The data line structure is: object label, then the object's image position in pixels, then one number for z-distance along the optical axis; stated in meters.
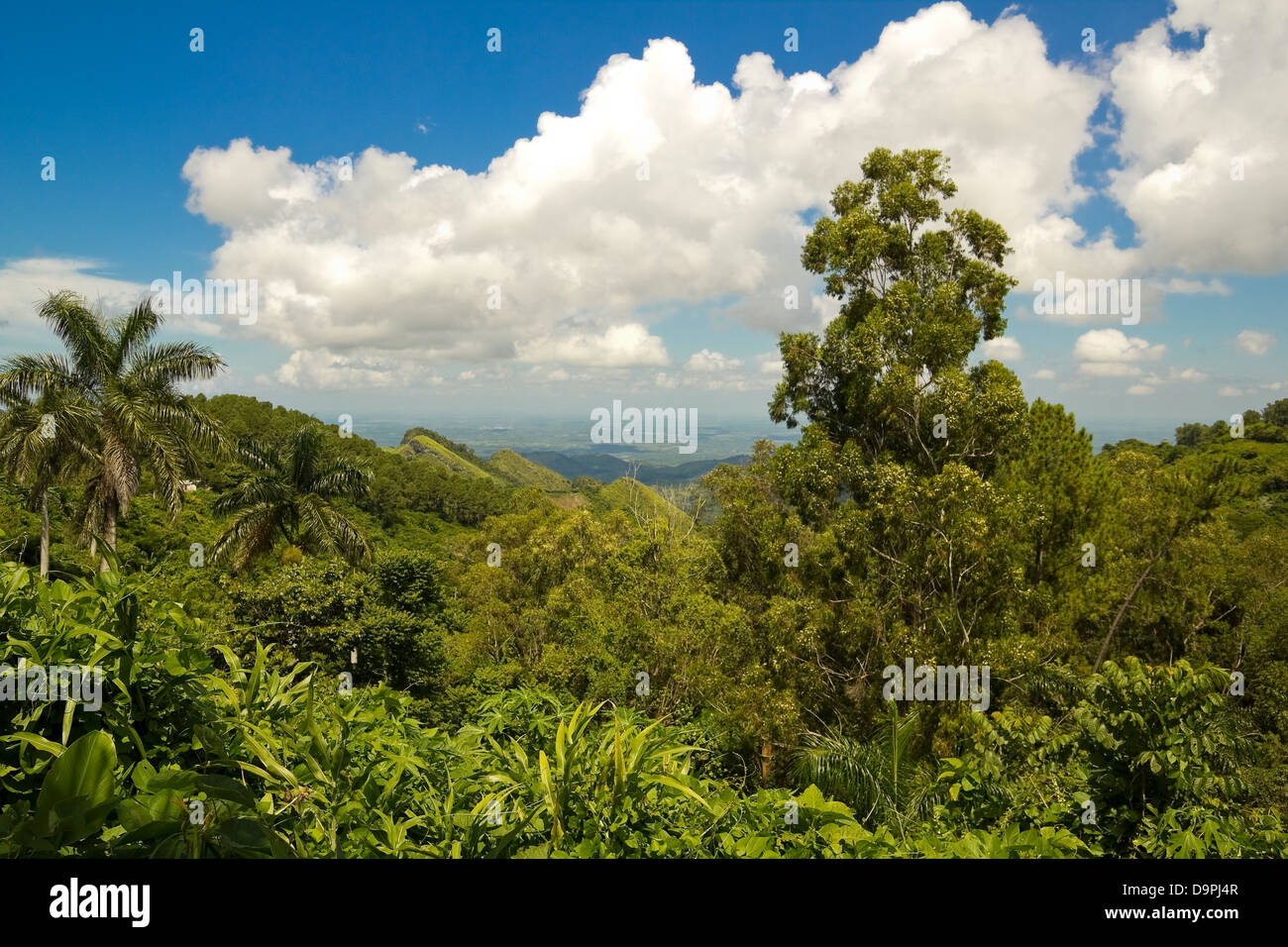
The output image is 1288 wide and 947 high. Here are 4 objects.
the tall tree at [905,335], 9.71
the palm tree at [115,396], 15.23
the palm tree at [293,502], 17.92
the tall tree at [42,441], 14.95
